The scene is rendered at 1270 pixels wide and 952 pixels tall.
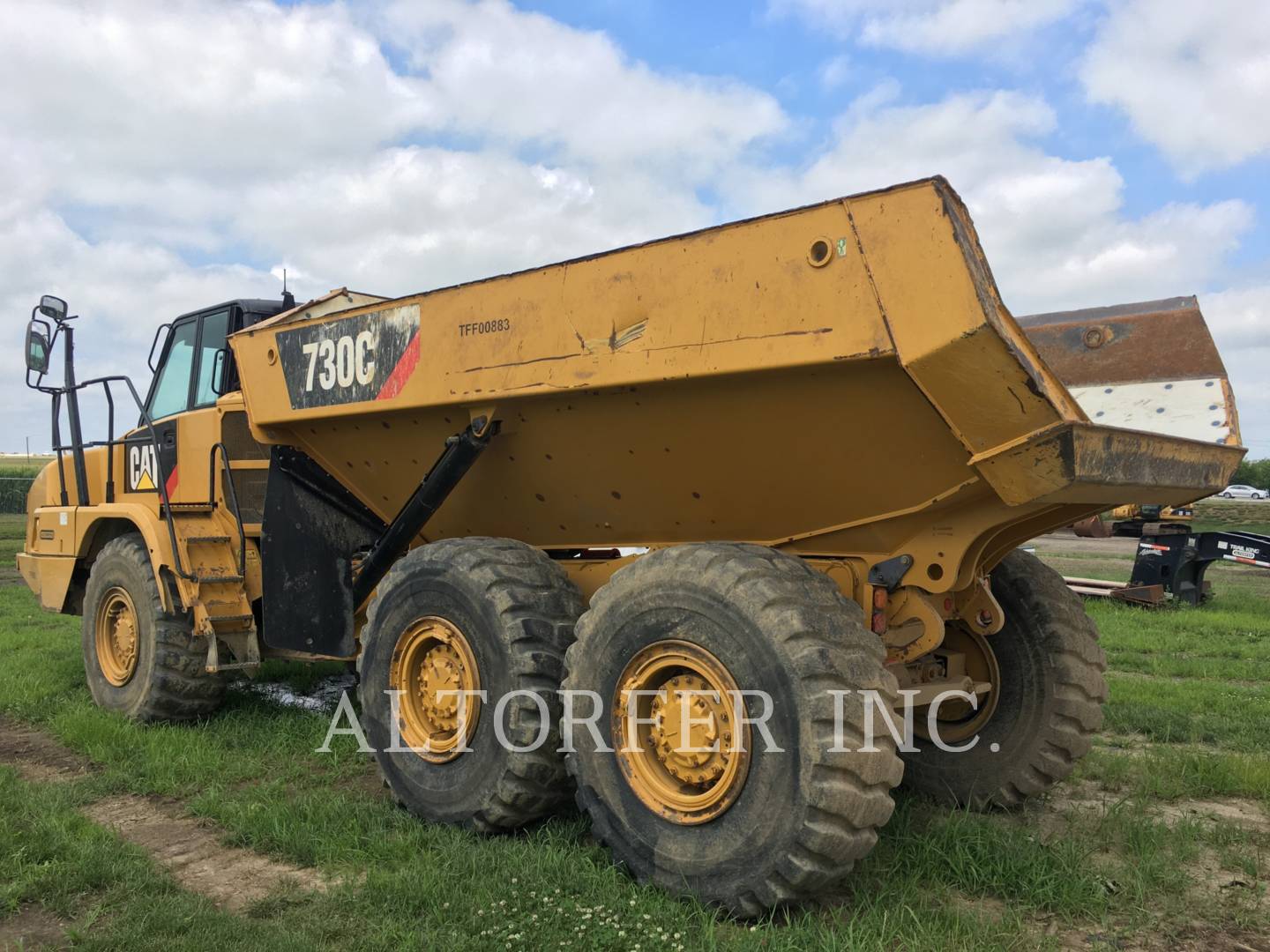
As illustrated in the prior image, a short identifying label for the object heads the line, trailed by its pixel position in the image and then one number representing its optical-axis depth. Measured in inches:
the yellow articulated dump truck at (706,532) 122.0
